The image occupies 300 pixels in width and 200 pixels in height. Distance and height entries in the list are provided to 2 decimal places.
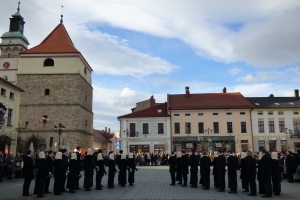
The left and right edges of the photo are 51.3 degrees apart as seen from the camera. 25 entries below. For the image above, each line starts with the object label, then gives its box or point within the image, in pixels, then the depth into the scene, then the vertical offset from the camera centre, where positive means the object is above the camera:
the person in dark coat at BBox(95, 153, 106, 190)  14.77 -0.98
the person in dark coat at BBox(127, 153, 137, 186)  16.23 -0.95
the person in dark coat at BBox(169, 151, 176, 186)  16.24 -0.87
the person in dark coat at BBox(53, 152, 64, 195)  13.03 -0.97
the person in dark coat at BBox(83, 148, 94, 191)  14.56 -0.84
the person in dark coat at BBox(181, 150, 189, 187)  16.25 -0.72
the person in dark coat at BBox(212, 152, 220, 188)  14.88 -1.16
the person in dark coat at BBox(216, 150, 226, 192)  13.79 -0.93
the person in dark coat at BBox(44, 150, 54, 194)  13.26 -0.78
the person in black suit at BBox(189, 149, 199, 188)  15.38 -1.03
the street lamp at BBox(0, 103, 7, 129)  15.96 +2.04
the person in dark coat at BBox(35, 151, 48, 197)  12.47 -0.86
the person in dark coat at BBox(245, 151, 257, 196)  12.68 -0.91
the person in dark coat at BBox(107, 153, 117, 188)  15.34 -1.01
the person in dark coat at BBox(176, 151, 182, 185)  16.55 -0.97
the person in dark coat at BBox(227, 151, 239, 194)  13.44 -1.00
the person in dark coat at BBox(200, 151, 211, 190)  14.52 -0.93
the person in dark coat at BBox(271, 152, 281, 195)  12.76 -1.08
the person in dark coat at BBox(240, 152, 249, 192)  13.89 -1.13
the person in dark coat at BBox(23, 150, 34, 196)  12.64 -1.01
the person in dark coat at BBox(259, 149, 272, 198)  12.09 -0.87
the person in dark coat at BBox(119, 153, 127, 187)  15.78 -1.05
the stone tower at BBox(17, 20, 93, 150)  42.09 +7.52
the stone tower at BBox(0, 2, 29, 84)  60.78 +20.69
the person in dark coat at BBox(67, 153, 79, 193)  13.63 -0.99
